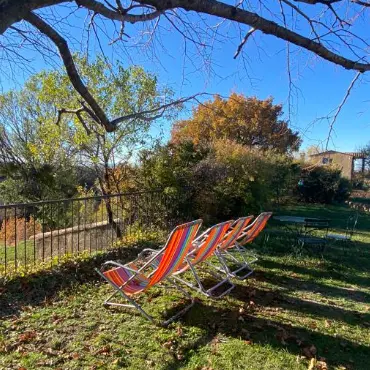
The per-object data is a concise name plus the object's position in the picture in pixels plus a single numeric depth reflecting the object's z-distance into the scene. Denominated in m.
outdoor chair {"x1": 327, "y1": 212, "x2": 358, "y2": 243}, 7.60
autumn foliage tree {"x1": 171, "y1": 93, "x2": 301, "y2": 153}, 27.47
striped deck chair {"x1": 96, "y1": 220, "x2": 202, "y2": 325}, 3.57
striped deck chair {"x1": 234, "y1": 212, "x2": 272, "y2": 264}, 5.82
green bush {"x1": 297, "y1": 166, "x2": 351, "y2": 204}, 22.48
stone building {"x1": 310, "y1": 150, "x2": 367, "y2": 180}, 36.59
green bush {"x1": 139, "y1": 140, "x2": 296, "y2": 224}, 9.23
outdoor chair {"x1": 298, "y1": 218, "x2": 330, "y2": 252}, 6.98
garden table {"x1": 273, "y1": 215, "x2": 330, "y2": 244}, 6.99
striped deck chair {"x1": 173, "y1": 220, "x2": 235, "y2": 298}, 4.27
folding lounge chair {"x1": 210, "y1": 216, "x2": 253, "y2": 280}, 5.10
